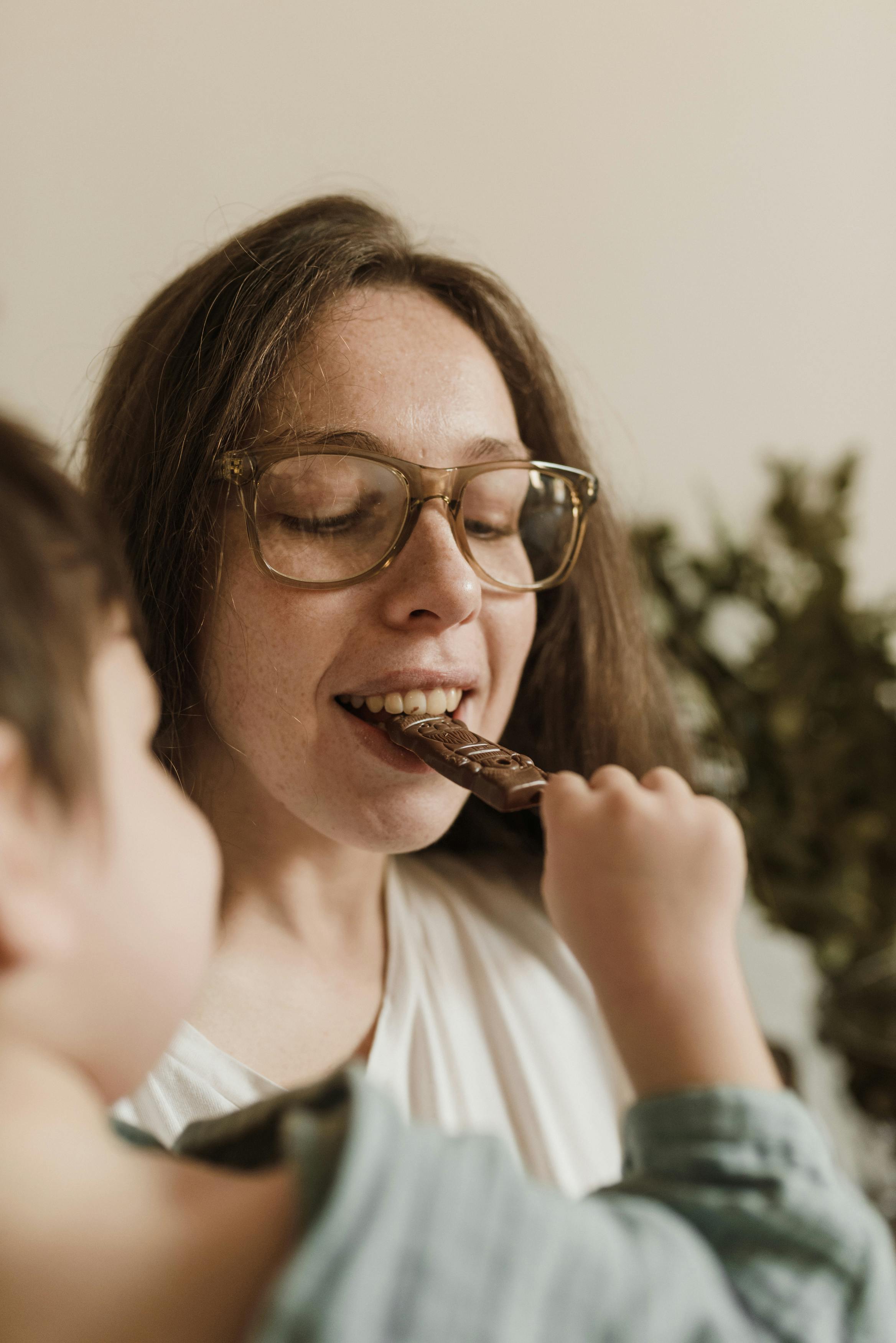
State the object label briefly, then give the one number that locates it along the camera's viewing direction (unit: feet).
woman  2.99
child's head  1.53
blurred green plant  4.94
